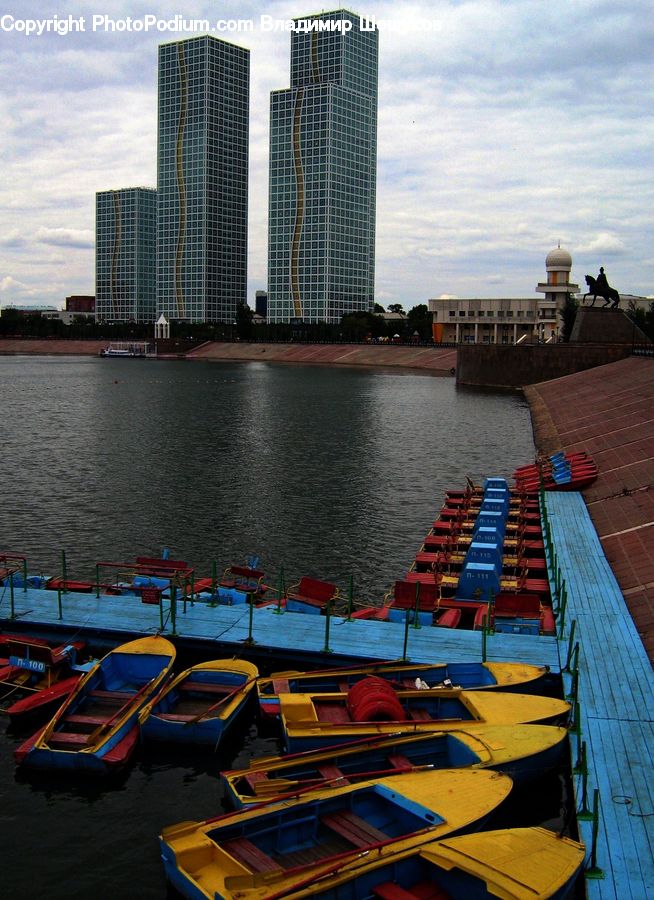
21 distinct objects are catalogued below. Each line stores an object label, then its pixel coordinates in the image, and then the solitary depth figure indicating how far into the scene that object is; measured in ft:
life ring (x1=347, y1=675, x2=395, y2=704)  73.36
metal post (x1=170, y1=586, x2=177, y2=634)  92.77
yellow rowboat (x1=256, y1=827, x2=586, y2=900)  48.32
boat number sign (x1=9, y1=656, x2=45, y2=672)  84.79
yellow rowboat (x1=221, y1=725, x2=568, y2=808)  61.82
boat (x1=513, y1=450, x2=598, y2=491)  169.17
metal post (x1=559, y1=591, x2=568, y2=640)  94.13
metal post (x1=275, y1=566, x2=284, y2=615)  98.73
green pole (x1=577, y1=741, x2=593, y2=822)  56.95
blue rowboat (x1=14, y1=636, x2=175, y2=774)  69.41
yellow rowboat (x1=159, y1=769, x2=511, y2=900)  51.01
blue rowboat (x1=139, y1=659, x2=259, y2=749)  73.82
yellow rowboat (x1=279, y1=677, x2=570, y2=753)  68.13
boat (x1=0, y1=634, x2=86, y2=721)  82.92
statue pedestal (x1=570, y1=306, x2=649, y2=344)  476.13
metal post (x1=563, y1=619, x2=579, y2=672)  80.23
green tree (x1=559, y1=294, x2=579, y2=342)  555.28
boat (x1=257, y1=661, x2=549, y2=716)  77.51
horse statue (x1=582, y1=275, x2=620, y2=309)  476.95
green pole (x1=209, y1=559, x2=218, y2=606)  101.56
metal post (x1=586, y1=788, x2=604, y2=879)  51.29
